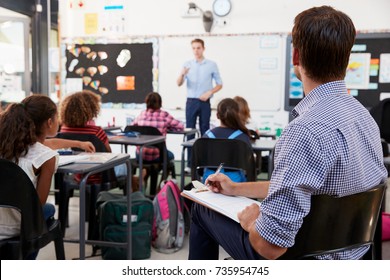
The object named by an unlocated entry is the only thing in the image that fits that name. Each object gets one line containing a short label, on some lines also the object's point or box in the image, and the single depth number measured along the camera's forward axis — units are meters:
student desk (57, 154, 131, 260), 1.96
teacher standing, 5.92
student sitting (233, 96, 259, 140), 3.74
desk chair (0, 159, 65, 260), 1.63
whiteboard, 6.19
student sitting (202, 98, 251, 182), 2.94
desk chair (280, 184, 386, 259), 1.04
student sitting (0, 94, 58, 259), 1.78
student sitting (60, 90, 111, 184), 2.99
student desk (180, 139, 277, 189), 3.18
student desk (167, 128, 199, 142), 4.32
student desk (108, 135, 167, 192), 3.30
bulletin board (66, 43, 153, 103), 6.72
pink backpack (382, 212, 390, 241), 1.89
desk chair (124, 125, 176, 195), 3.94
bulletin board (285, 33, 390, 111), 5.82
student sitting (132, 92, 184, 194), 4.24
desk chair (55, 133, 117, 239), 2.81
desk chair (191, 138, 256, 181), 2.77
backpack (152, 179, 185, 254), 2.78
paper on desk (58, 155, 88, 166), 2.05
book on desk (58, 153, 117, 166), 2.10
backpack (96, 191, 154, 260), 2.61
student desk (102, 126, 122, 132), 4.67
